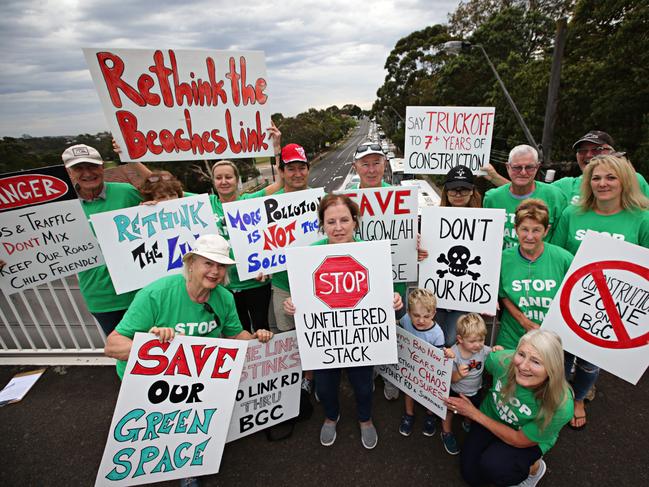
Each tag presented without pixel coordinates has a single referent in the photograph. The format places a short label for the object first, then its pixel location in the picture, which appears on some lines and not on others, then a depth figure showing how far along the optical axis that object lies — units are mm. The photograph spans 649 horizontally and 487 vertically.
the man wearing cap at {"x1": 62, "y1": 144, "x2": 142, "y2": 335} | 2729
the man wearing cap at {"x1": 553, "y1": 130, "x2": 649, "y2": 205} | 3164
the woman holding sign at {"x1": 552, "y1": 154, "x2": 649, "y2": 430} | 2434
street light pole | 9984
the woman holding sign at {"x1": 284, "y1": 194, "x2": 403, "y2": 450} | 2420
